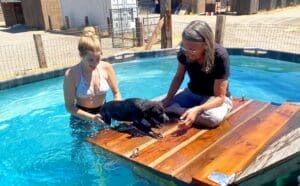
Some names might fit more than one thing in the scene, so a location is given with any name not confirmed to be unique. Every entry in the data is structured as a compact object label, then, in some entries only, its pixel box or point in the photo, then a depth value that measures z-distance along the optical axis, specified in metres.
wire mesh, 10.75
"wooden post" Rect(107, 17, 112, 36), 14.32
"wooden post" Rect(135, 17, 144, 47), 12.53
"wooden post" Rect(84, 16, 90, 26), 18.79
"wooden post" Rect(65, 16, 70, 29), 20.85
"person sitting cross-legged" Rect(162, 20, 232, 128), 3.34
